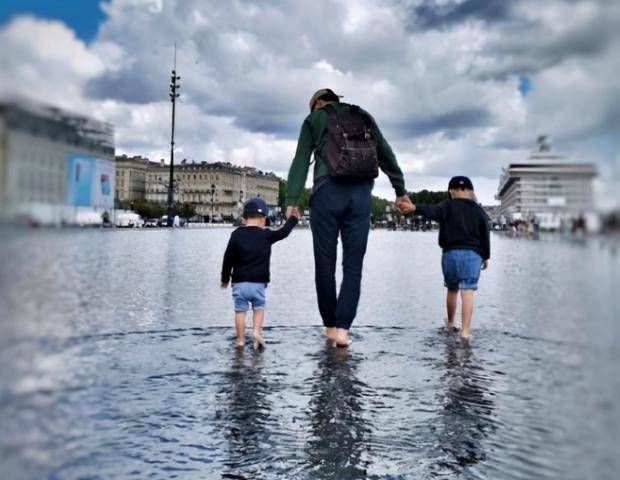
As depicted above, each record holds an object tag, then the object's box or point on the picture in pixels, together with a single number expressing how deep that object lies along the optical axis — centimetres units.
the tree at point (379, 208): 15282
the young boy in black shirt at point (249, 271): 481
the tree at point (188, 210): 5630
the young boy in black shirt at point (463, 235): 523
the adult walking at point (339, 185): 415
